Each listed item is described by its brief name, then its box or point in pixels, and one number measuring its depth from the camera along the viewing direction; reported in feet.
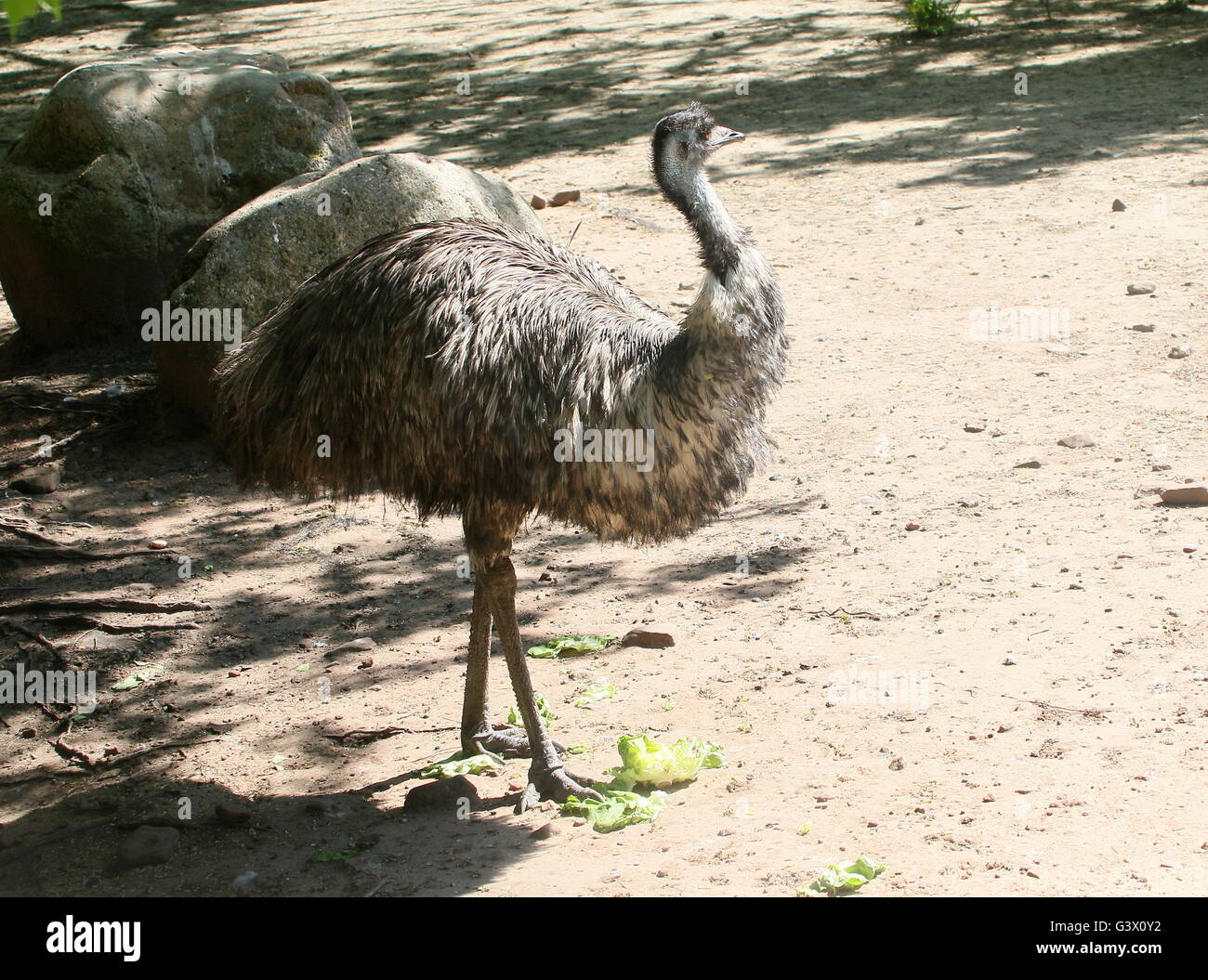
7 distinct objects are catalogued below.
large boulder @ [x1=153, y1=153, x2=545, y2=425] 21.34
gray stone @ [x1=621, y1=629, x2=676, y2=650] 16.53
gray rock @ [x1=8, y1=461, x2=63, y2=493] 21.56
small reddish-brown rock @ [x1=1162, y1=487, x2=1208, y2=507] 17.94
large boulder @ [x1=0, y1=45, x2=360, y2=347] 24.11
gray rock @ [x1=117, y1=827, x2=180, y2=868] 13.09
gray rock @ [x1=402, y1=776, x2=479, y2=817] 13.85
